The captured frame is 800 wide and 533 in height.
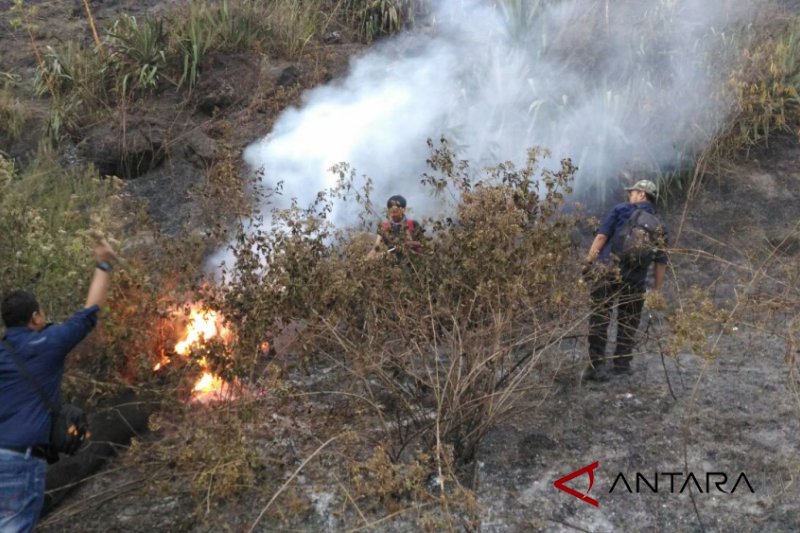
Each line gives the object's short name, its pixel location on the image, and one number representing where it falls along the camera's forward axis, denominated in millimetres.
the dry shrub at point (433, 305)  4266
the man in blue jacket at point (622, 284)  5133
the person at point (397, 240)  4715
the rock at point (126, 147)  8039
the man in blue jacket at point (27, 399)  3234
